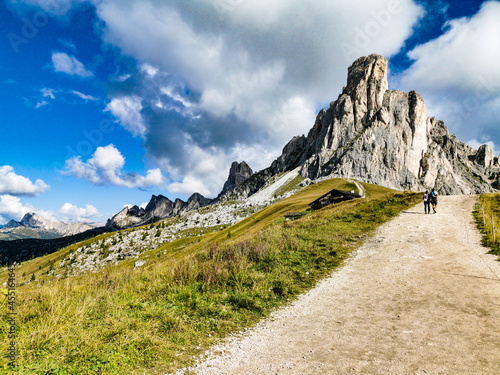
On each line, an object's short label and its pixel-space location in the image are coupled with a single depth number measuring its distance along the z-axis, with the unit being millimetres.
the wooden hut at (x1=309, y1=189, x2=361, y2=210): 57388
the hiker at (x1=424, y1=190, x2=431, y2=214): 25938
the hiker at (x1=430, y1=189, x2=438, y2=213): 26188
